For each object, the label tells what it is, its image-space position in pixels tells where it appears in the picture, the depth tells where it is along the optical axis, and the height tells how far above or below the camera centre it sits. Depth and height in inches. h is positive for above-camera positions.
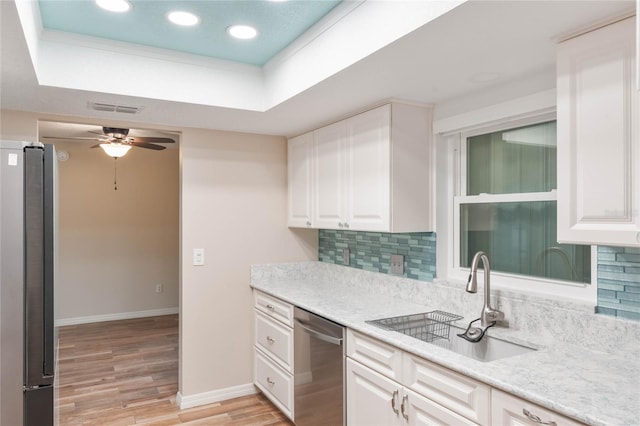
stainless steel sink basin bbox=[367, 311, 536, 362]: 78.6 -24.0
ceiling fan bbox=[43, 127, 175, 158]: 157.8 +26.9
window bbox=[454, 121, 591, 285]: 82.3 +1.4
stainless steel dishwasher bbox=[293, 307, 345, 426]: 92.9 -36.1
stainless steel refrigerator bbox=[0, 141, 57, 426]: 70.8 -11.4
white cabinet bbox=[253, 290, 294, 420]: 113.3 -38.3
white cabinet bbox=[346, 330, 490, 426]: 63.2 -29.1
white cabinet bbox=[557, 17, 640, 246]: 55.5 +9.9
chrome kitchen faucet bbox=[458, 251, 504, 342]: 81.6 -18.7
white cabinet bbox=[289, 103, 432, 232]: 98.4 +10.3
